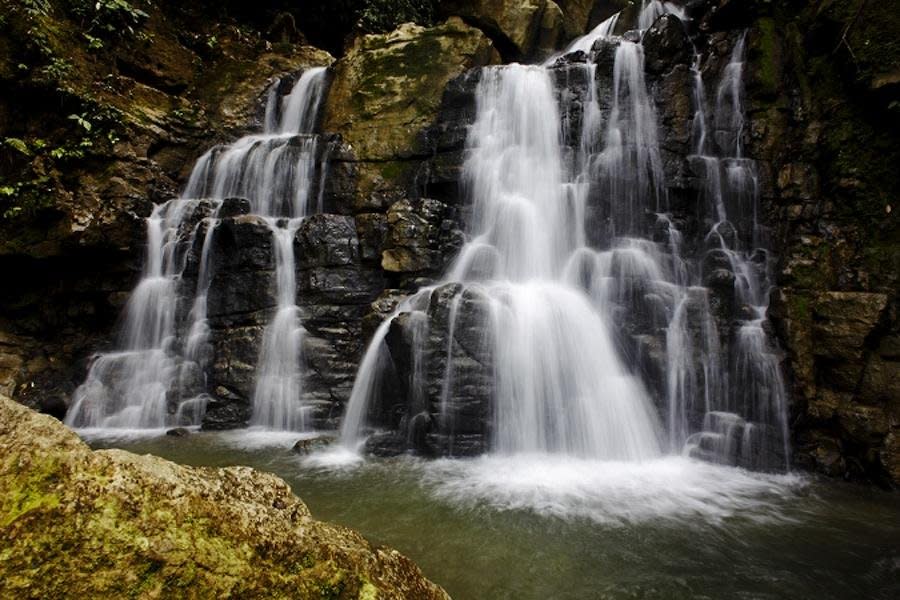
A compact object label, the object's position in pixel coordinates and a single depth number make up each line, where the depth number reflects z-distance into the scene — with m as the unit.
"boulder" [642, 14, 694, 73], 10.61
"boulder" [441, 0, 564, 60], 15.43
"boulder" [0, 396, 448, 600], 1.42
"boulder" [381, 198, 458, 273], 9.57
